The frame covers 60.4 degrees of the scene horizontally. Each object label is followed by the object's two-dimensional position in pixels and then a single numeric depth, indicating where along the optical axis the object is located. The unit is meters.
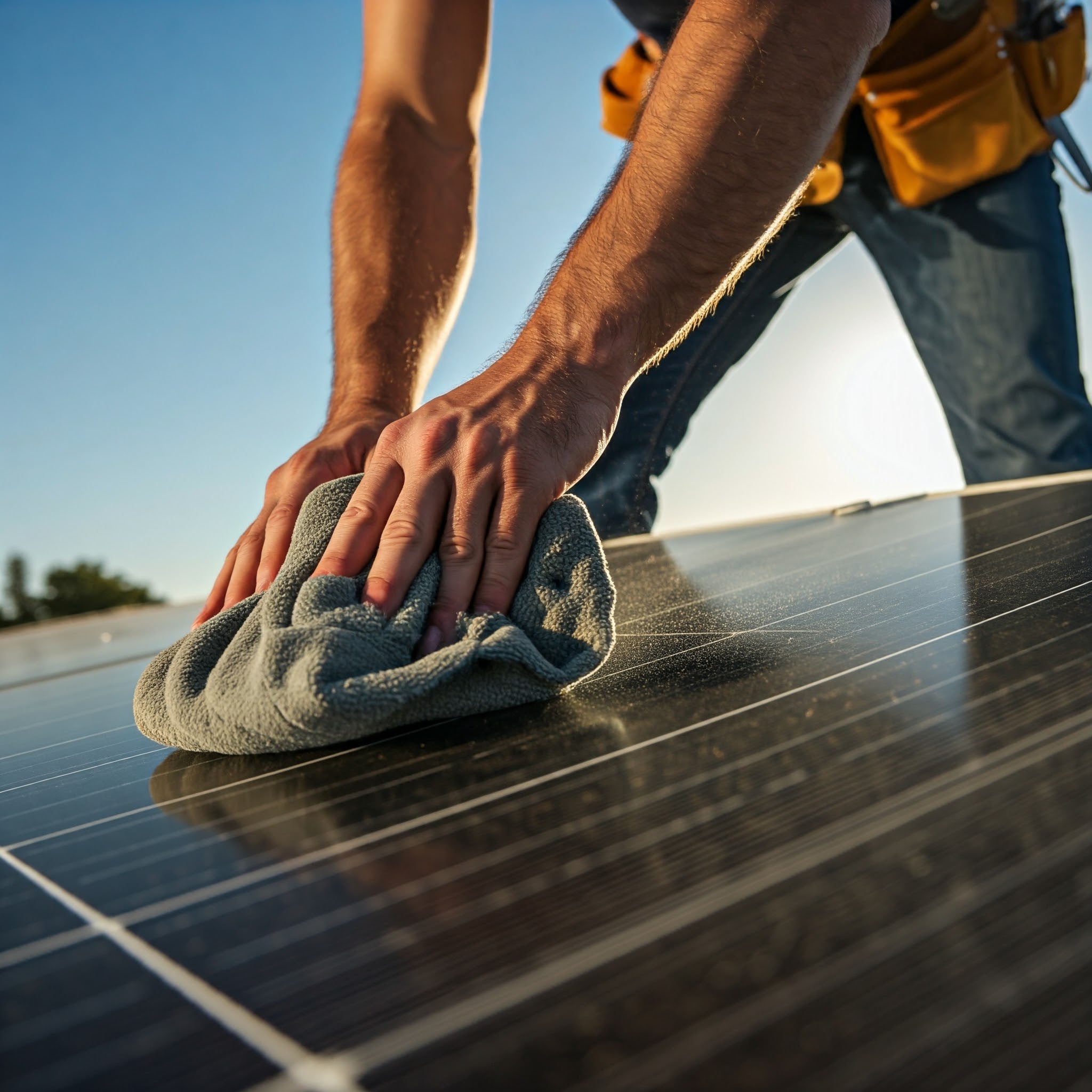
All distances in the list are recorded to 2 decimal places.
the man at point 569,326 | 0.99
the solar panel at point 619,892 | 0.32
